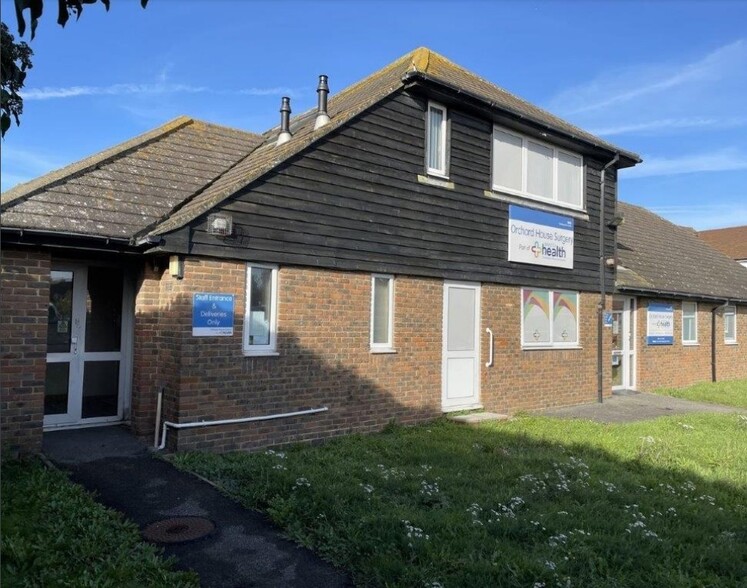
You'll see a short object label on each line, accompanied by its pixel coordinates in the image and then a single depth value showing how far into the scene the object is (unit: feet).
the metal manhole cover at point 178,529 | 16.34
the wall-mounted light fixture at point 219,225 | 24.66
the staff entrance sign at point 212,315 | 24.62
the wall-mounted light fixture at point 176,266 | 24.22
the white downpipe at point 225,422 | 24.17
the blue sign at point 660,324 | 53.87
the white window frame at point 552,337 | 39.11
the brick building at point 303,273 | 24.45
